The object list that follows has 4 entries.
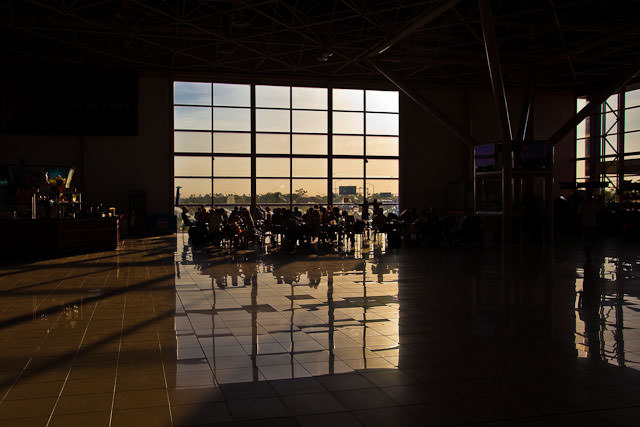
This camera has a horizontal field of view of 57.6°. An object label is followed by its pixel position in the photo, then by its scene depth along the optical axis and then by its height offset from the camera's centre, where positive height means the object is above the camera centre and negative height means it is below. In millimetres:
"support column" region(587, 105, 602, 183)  27031 +2969
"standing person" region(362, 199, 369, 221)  23125 -84
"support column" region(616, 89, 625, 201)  25562 +3141
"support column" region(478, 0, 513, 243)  15375 +2192
